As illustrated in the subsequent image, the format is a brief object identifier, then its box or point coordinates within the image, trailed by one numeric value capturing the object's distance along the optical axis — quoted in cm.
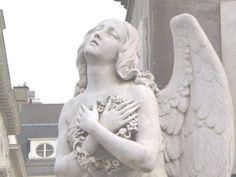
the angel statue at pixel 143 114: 780
